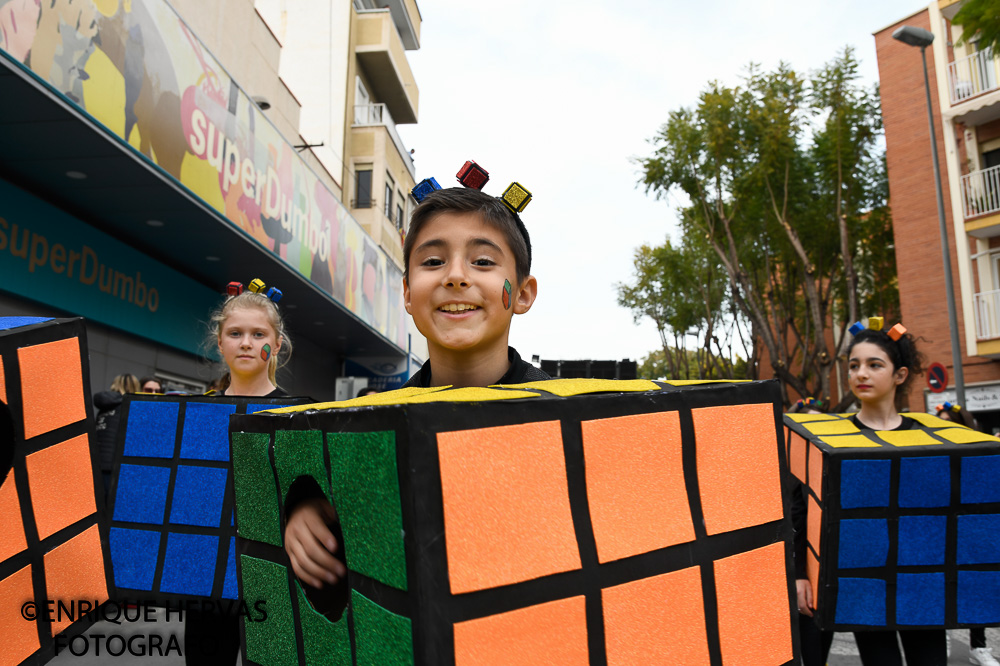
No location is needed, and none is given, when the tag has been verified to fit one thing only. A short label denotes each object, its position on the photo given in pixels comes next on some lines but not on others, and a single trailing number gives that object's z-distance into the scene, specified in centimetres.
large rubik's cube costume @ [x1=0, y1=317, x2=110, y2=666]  125
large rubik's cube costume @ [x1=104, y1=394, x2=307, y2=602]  219
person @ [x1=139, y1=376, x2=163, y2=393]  630
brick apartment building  1648
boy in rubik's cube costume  76
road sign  1223
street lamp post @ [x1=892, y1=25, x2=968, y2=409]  1261
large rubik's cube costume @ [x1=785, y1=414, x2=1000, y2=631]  241
